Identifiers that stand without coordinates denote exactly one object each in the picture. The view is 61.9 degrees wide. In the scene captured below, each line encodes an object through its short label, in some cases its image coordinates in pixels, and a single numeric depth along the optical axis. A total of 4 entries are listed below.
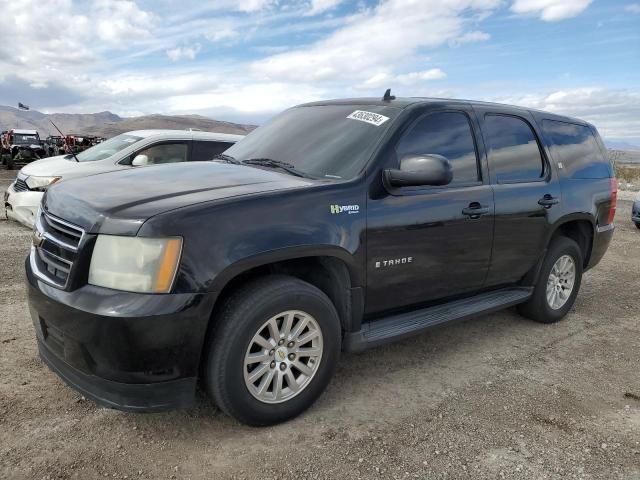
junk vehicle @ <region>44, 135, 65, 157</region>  22.67
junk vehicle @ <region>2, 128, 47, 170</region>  20.46
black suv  2.53
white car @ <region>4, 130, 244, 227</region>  7.54
